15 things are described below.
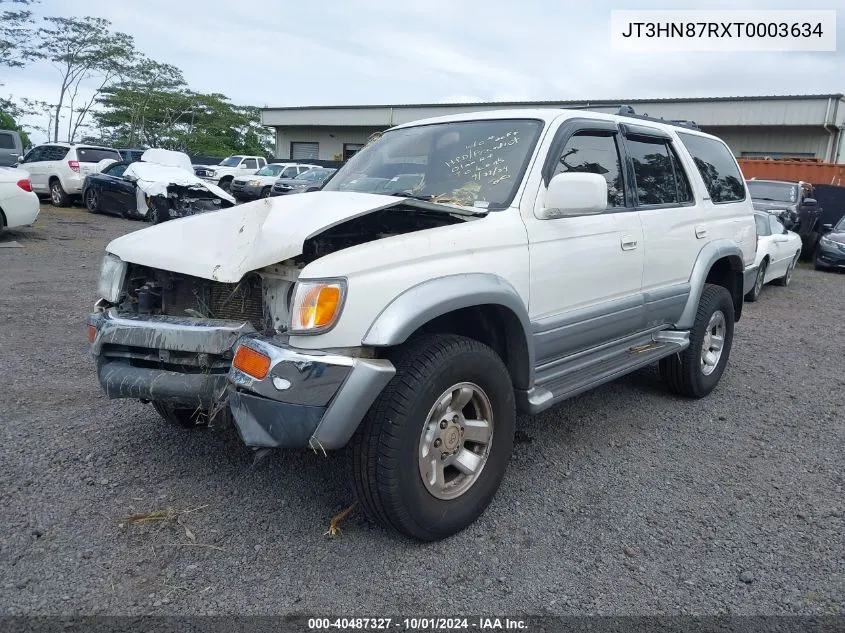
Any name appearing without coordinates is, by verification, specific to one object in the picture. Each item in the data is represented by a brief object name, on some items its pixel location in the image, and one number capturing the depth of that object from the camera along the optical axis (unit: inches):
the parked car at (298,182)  822.0
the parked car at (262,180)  910.4
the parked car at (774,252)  402.1
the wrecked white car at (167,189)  373.1
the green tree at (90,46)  1530.5
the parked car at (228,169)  1024.9
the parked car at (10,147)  740.2
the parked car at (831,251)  548.4
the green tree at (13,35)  1358.3
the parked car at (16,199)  436.8
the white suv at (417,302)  103.0
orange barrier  740.6
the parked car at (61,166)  689.0
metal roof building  858.8
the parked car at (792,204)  548.7
